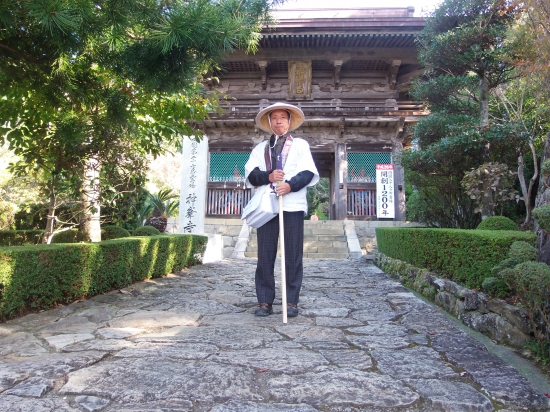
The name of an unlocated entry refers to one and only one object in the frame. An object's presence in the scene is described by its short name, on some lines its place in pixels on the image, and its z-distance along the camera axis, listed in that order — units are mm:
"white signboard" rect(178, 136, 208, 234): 11070
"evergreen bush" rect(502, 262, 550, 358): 2148
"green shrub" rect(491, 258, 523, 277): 2816
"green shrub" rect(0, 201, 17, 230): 9704
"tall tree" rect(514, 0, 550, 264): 3052
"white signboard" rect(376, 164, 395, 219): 12984
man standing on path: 3342
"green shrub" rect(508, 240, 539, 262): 2797
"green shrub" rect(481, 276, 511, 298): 2865
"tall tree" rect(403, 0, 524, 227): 5223
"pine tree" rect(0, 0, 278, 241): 2975
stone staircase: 10469
